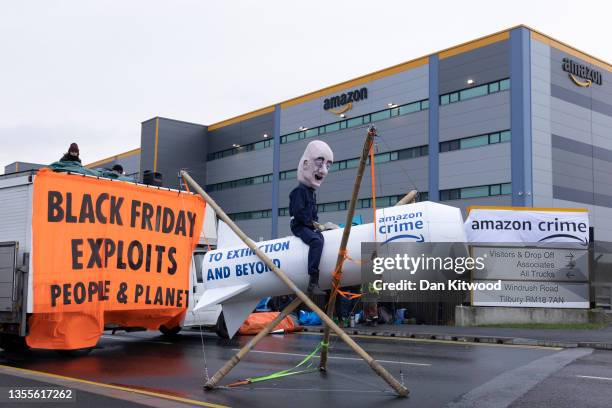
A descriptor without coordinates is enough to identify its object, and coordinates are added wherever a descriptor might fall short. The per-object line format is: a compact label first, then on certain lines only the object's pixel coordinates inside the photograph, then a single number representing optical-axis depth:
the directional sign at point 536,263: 19.48
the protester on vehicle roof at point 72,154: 11.97
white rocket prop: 7.45
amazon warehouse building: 35.88
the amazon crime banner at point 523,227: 19.78
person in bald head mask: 8.11
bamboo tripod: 7.62
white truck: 10.55
